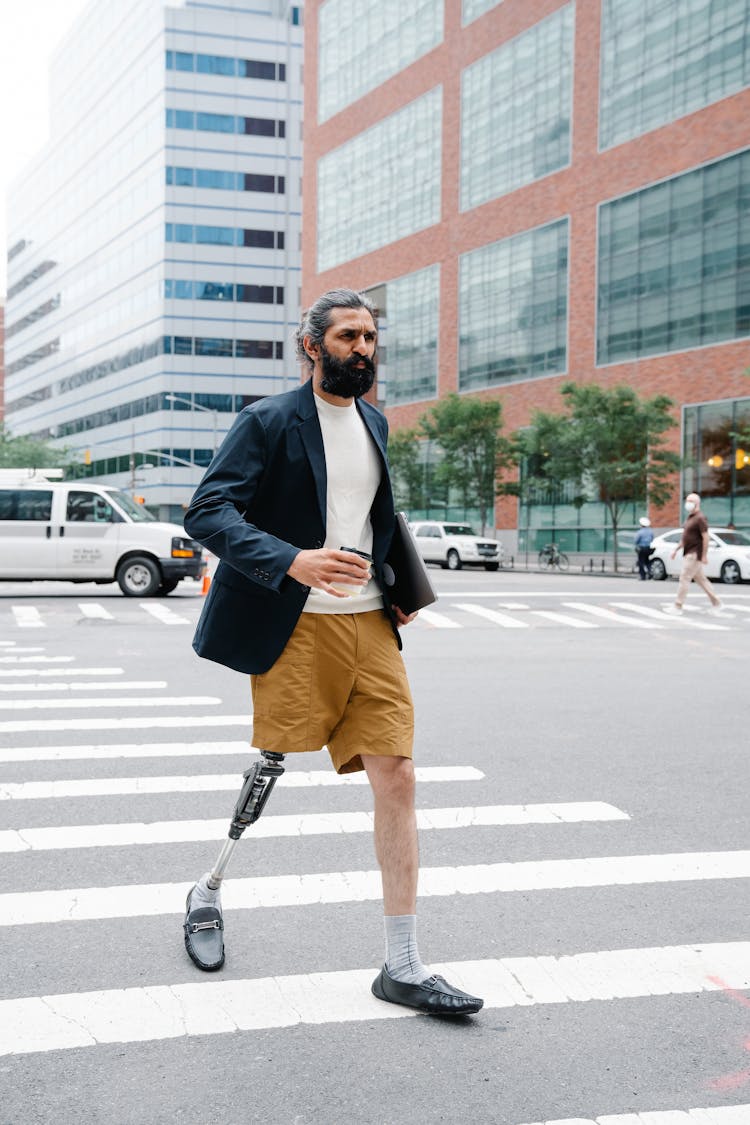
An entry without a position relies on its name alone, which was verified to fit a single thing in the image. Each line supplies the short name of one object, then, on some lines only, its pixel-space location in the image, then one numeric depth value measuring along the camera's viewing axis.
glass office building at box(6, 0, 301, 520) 81.31
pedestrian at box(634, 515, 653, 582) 32.38
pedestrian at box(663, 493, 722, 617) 18.83
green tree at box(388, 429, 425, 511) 52.94
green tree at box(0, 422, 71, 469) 81.50
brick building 40.44
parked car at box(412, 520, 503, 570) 39.34
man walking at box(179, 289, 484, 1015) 3.45
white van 20.03
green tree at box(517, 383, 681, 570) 37.62
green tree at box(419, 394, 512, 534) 46.53
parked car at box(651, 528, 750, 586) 29.73
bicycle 42.03
